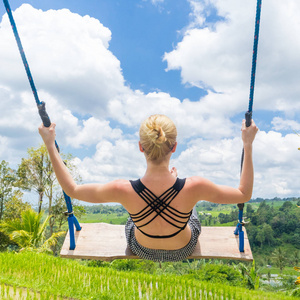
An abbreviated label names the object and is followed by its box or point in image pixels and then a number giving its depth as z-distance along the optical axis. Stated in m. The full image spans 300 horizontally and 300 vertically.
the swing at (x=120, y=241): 2.85
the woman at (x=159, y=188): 2.03
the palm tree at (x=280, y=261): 44.54
